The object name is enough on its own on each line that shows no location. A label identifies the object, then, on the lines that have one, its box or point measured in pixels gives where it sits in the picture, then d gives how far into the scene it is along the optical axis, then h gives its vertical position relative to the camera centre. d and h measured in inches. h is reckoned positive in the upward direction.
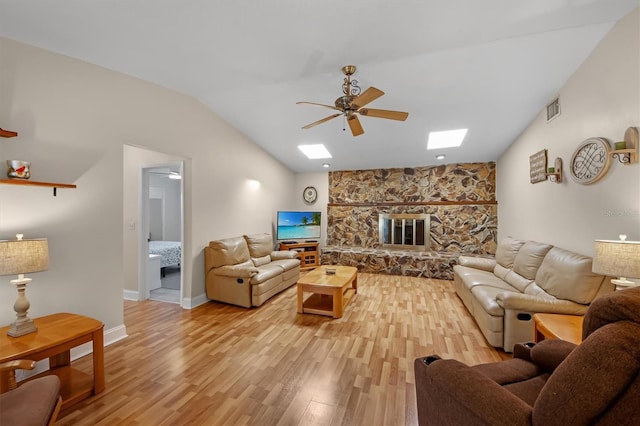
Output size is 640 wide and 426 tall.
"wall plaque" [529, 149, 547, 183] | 131.4 +26.1
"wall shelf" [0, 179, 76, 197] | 75.9 +10.5
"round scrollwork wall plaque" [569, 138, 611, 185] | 90.0 +20.2
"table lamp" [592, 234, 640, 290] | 66.5 -11.7
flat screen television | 234.5 -8.8
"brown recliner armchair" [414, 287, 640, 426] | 28.5 -20.9
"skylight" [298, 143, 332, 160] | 214.3 +56.0
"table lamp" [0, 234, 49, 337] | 68.6 -12.8
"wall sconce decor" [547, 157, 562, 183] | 118.5 +20.6
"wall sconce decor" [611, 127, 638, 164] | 77.3 +20.5
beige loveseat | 145.9 -34.5
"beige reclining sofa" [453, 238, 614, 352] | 91.5 -31.5
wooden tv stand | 235.5 -33.7
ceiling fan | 101.8 +44.6
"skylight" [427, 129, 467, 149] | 179.3 +55.5
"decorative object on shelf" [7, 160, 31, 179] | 77.8 +14.5
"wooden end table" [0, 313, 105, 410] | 66.2 -34.6
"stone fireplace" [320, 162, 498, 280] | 224.4 -2.1
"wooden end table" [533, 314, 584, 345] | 74.0 -34.2
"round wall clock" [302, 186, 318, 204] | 277.6 +22.8
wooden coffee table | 133.9 -39.2
